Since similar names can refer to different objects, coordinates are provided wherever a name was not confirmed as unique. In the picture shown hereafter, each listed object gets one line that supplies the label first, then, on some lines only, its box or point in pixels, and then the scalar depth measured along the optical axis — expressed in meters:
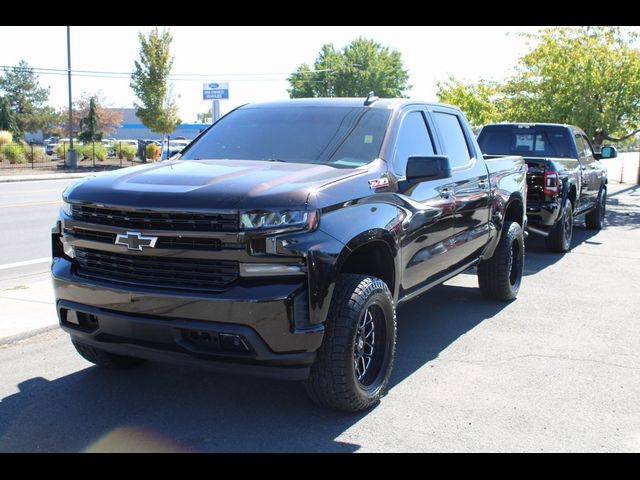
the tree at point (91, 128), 53.34
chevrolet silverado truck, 3.64
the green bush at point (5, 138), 40.78
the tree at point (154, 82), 39.44
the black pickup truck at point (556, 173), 9.68
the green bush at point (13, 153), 35.69
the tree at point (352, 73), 78.69
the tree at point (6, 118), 66.00
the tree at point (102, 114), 72.06
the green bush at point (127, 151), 42.97
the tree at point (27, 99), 82.75
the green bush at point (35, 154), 36.72
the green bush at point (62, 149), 40.06
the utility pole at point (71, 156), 34.09
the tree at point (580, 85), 16.97
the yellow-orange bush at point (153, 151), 39.52
